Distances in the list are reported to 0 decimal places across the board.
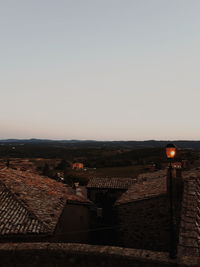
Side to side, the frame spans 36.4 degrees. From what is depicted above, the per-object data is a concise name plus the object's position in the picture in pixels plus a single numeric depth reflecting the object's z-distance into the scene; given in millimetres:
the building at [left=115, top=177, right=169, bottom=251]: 16788
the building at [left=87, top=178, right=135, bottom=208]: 31578
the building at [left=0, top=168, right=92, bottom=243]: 13852
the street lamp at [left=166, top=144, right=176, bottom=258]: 9302
